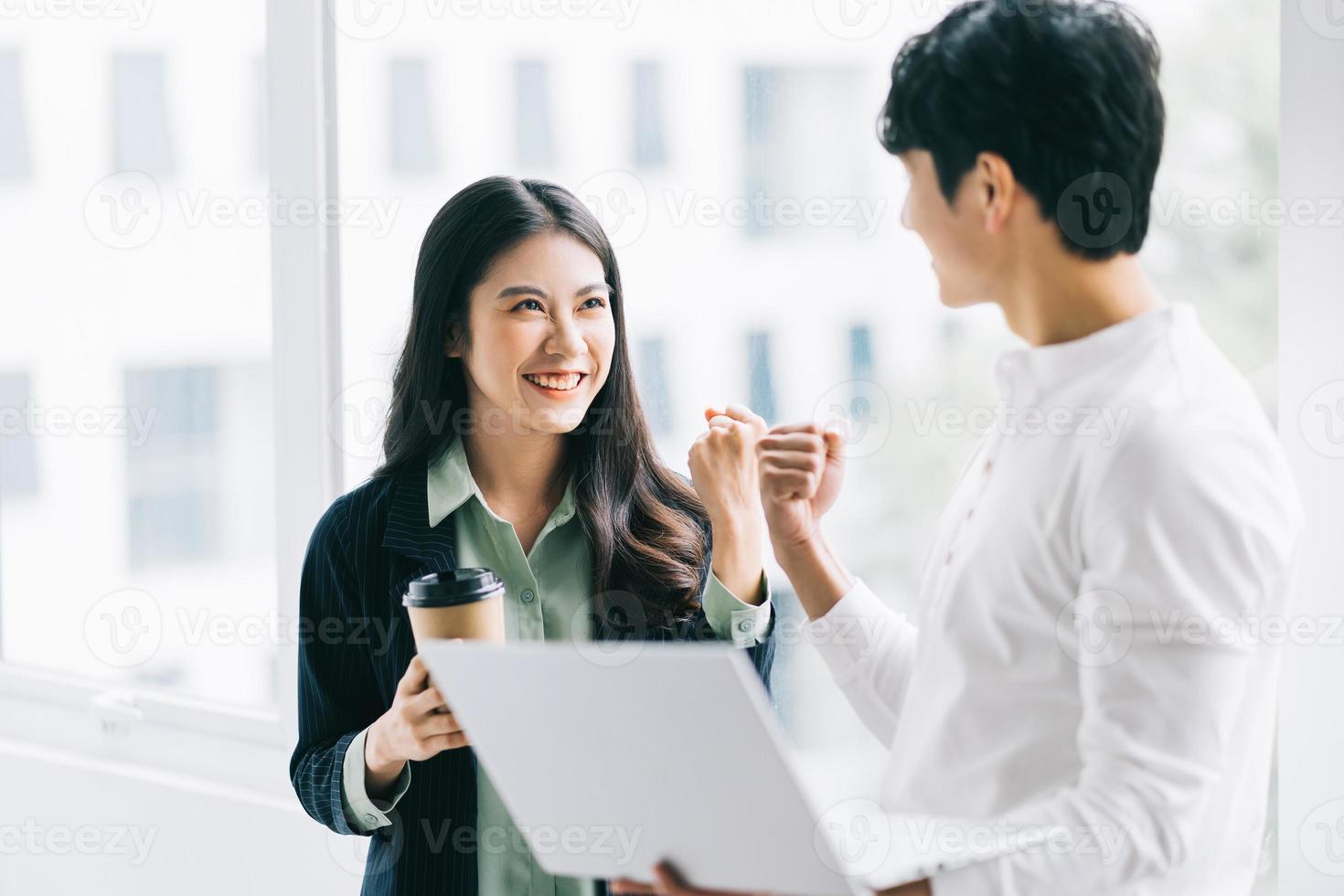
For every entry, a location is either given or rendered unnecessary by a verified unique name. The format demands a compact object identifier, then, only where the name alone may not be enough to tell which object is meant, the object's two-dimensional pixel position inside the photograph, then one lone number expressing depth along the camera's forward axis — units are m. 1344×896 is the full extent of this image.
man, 3.38
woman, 3.92
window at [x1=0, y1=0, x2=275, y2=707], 4.73
